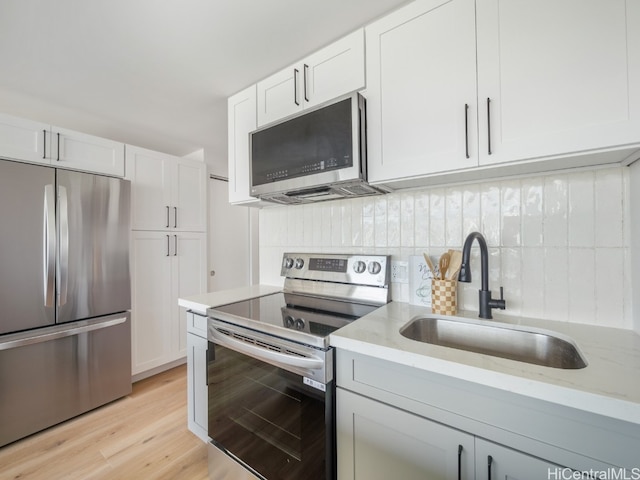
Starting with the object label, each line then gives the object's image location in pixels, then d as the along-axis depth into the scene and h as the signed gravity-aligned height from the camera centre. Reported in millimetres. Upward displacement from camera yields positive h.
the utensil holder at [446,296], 1165 -241
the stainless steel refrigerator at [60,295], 1667 -355
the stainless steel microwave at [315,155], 1205 +433
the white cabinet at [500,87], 796 +538
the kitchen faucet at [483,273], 1104 -132
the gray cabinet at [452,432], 621 -512
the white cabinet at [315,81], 1281 +851
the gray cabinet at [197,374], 1453 -737
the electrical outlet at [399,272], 1410 -162
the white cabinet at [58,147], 1724 +685
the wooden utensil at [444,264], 1210 -103
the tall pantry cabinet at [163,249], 2369 -62
